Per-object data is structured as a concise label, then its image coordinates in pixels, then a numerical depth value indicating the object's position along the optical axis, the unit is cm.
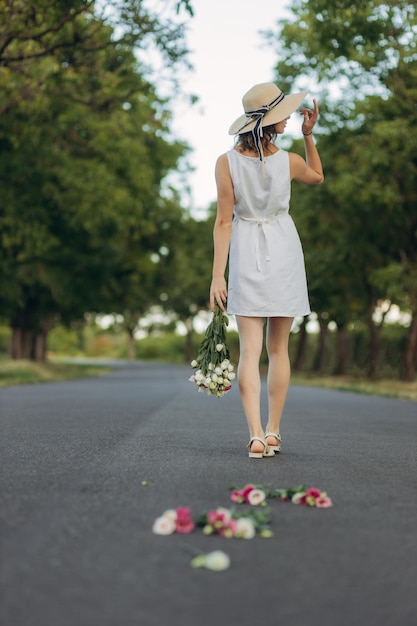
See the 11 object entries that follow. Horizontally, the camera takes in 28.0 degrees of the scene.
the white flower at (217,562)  262
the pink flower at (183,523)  304
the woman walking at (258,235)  525
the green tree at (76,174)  1484
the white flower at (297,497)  362
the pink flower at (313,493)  361
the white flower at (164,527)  301
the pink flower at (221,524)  302
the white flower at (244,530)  302
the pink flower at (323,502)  358
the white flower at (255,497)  351
